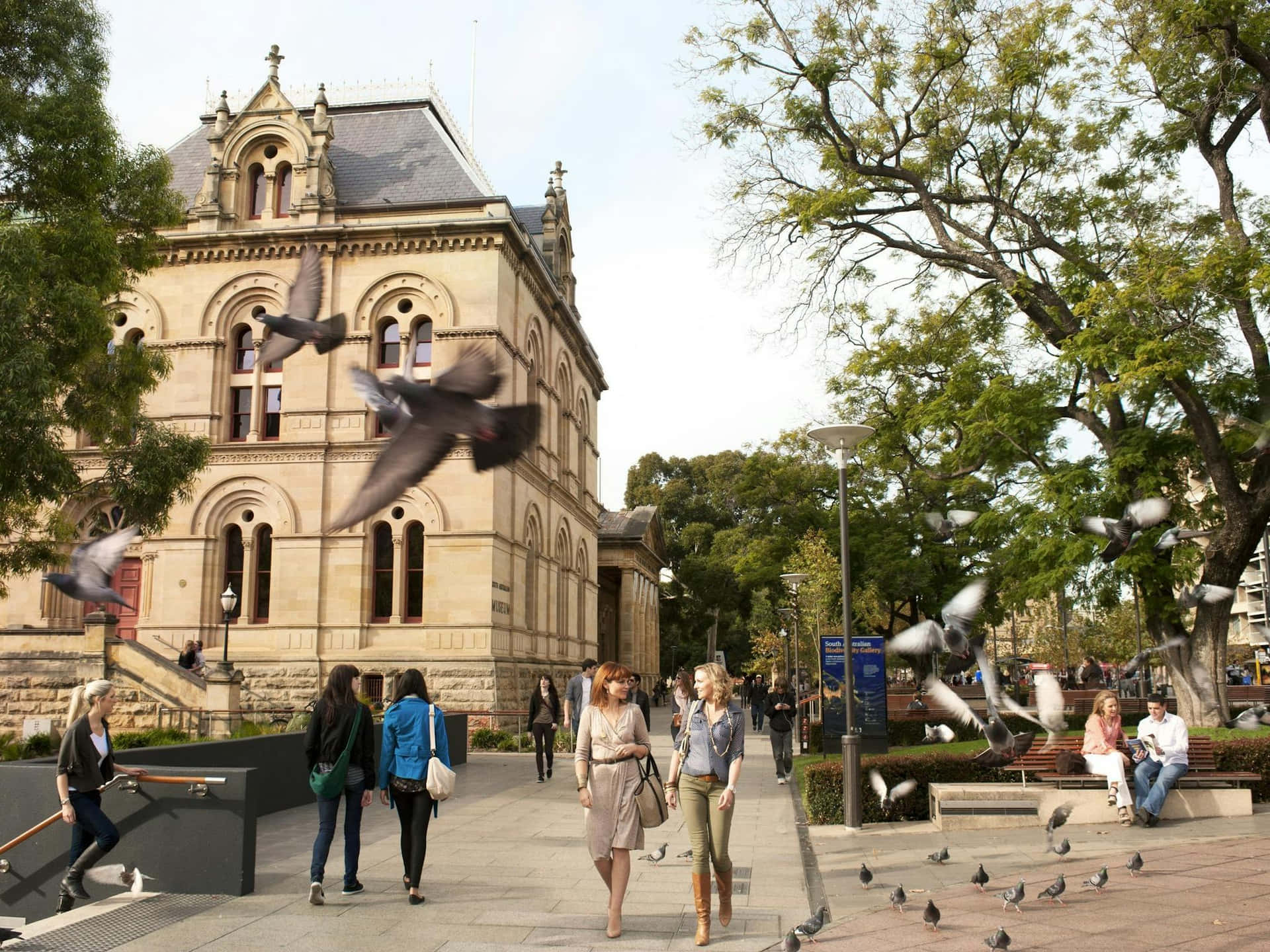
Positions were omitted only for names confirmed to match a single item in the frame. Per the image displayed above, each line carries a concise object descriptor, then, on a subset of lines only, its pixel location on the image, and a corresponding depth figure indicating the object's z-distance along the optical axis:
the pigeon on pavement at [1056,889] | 7.68
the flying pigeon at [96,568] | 6.26
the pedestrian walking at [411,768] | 8.35
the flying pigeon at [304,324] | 3.63
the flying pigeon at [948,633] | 11.08
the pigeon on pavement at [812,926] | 6.87
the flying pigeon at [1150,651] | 13.34
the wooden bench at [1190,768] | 12.69
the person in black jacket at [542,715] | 18.47
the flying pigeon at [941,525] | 14.30
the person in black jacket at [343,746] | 8.56
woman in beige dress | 7.30
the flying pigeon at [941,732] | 12.08
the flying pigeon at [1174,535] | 15.05
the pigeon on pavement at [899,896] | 7.80
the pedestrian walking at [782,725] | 18.09
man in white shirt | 12.02
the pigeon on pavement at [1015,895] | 7.61
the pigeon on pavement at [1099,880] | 8.08
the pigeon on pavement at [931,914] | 7.16
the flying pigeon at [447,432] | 3.02
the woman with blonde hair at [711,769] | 7.37
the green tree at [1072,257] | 17.36
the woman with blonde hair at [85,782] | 8.30
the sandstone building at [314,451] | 27.12
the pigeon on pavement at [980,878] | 8.14
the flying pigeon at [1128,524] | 13.62
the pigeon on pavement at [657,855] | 9.85
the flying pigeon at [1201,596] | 16.20
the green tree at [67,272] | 15.30
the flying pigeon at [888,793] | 11.41
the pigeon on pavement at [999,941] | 6.50
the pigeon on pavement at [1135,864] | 8.65
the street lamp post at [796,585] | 27.14
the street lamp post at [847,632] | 12.50
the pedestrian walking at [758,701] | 35.47
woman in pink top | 12.13
